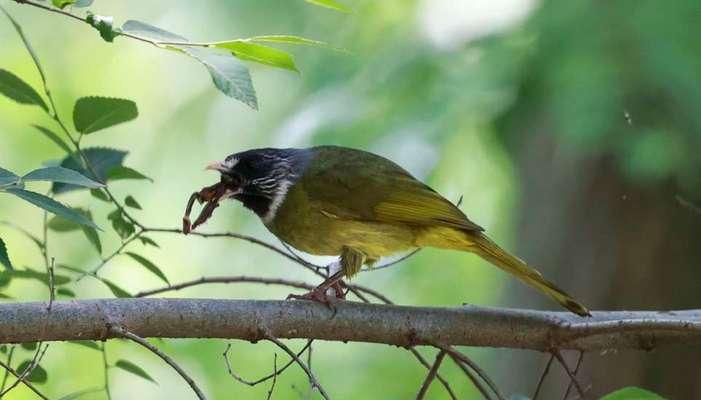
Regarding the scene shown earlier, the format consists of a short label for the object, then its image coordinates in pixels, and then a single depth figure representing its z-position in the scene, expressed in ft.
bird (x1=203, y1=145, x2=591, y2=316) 27.22
